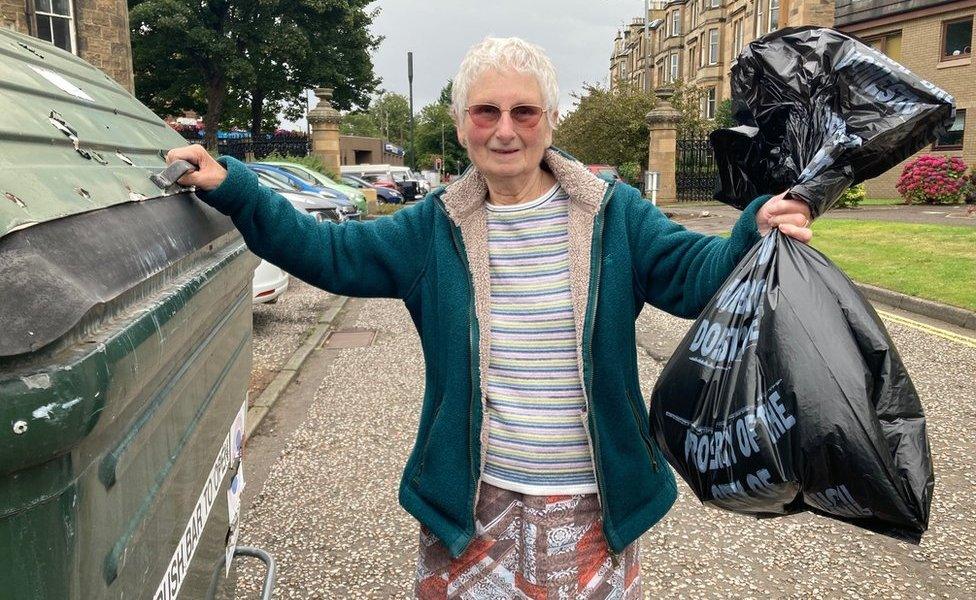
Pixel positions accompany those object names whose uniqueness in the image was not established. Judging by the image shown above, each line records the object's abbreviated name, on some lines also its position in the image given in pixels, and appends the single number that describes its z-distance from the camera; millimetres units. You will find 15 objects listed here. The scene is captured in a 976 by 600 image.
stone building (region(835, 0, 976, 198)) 25812
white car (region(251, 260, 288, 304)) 7574
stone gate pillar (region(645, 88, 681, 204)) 25172
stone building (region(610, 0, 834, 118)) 30672
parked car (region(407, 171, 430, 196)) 39750
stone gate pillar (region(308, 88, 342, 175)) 25984
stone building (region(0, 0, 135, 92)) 14031
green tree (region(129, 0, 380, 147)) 31281
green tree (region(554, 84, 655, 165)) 28344
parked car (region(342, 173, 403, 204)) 31200
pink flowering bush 20031
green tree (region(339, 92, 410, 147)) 90250
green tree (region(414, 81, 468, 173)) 75500
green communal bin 879
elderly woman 1877
